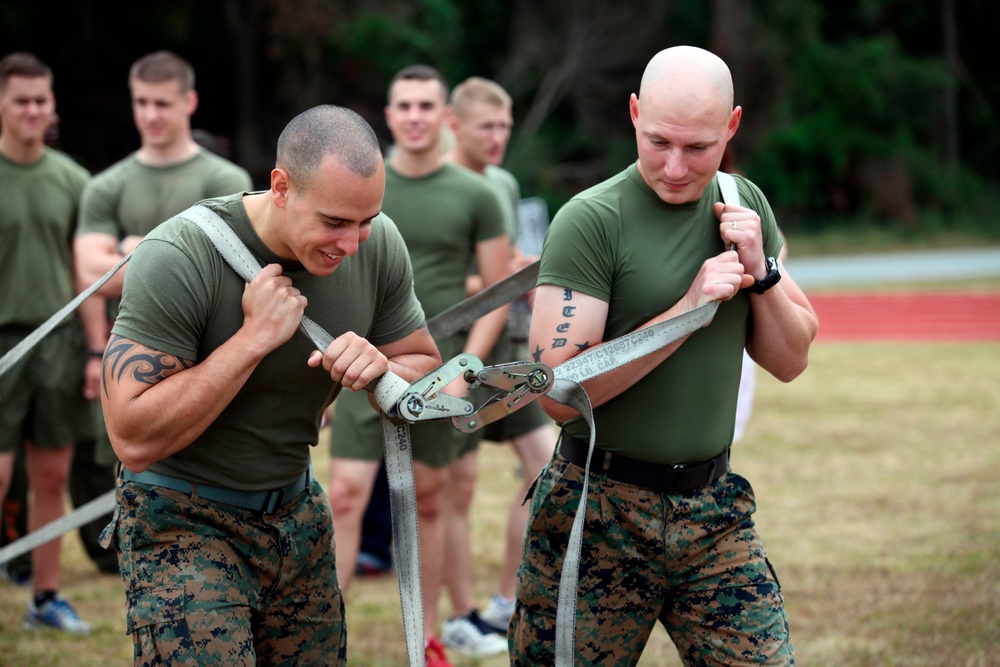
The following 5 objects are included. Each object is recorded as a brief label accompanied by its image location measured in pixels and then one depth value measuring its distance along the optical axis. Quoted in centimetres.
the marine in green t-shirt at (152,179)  1195
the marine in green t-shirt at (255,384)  605
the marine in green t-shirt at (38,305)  1236
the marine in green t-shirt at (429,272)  1152
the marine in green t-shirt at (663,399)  675
